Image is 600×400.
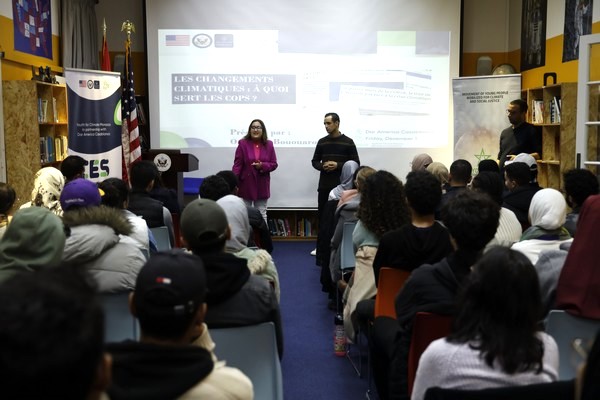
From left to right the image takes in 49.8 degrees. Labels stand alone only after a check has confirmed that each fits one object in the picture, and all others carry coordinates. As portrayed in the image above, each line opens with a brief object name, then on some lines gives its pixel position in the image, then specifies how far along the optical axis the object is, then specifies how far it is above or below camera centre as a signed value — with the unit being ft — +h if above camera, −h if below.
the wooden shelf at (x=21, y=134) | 19.21 +0.16
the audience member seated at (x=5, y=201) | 11.18 -1.07
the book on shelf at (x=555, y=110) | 21.92 +0.95
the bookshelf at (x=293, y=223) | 28.30 -3.72
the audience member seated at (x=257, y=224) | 14.80 -1.96
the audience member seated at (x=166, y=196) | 16.08 -1.43
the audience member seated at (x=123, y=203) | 11.51 -1.26
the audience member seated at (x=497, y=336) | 5.14 -1.58
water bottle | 13.99 -4.32
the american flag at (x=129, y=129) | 23.73 +0.38
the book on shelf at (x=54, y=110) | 21.46 +0.98
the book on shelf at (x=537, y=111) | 23.48 +0.98
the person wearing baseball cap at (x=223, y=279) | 7.13 -1.56
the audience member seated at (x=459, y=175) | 14.90 -0.85
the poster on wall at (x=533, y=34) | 25.30 +4.22
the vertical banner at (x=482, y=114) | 25.17 +0.93
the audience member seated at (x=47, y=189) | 14.32 -1.10
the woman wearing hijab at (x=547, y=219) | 10.34 -1.32
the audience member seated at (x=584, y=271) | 7.66 -1.59
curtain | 24.39 +4.15
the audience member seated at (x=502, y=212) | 12.14 -1.41
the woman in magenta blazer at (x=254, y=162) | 24.29 -0.87
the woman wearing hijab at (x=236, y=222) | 11.51 -1.51
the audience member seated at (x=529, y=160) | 18.65 -0.65
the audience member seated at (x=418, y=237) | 9.90 -1.51
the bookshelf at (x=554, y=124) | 21.06 +0.46
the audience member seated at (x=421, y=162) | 20.03 -0.73
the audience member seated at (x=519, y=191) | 14.47 -1.19
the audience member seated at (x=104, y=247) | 9.08 -1.54
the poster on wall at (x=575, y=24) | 21.24 +3.85
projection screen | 27.14 +2.73
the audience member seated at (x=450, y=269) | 7.41 -1.52
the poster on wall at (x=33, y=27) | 20.56 +3.79
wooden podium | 22.52 -0.92
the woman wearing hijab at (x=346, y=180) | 18.49 -1.19
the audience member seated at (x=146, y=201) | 14.20 -1.36
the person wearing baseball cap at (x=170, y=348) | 4.17 -1.41
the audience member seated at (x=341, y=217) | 14.66 -1.83
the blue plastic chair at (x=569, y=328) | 7.79 -2.30
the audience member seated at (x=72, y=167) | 15.52 -0.66
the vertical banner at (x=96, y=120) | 21.34 +0.66
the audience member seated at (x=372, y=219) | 11.49 -1.48
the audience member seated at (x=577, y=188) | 11.53 -0.89
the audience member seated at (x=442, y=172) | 16.97 -0.88
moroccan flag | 25.71 +3.28
